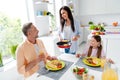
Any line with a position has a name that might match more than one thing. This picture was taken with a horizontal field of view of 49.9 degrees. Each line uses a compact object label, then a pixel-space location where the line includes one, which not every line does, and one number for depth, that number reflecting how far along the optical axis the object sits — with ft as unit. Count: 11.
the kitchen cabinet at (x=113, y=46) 8.83
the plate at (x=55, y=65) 4.17
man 4.56
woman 7.07
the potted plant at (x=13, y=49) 6.39
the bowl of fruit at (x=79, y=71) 3.49
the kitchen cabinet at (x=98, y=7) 14.01
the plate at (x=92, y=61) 4.34
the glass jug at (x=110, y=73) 3.28
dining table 3.74
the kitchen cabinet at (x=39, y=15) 7.92
